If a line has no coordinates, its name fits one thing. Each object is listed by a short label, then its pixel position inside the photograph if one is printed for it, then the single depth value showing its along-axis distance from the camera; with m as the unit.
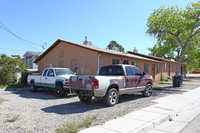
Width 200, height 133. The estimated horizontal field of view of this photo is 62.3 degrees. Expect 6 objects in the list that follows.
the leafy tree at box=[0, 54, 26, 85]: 16.22
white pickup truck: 10.17
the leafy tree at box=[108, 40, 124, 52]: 77.40
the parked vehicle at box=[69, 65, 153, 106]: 7.21
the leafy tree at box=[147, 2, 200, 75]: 17.24
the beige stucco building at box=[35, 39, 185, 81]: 14.80
